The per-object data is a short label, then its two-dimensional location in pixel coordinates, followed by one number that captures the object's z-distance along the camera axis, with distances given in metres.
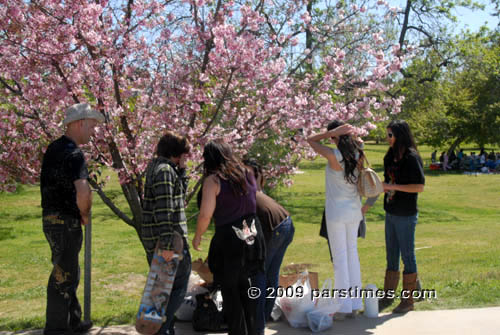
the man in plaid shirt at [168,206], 3.84
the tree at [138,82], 4.95
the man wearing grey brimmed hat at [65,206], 4.02
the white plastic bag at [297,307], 4.84
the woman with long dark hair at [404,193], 5.17
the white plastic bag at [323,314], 4.67
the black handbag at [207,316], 4.66
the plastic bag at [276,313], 5.03
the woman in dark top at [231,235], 4.03
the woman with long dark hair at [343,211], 4.94
